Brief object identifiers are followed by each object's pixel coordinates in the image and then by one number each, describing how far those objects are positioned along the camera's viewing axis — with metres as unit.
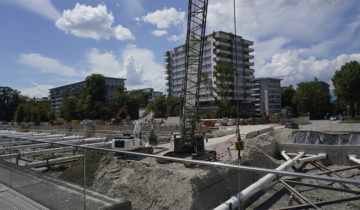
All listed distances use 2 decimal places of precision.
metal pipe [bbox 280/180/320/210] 3.29
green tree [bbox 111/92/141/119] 91.81
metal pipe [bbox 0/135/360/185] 2.01
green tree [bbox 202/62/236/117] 66.94
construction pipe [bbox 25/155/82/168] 15.11
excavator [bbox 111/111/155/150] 18.47
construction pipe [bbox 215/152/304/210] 2.97
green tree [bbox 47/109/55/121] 92.25
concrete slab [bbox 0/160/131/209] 4.25
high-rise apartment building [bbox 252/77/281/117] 109.71
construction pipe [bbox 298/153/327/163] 17.46
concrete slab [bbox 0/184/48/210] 4.88
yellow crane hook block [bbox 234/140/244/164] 14.88
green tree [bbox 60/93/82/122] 83.88
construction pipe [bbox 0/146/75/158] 14.58
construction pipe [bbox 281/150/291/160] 20.92
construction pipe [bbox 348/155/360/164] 17.17
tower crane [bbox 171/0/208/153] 19.14
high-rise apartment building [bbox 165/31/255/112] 79.50
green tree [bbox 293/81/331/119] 80.31
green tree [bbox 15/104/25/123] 96.11
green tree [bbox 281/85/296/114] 109.31
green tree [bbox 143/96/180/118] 74.56
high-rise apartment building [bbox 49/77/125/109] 126.94
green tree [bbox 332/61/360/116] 49.47
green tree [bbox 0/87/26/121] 114.56
